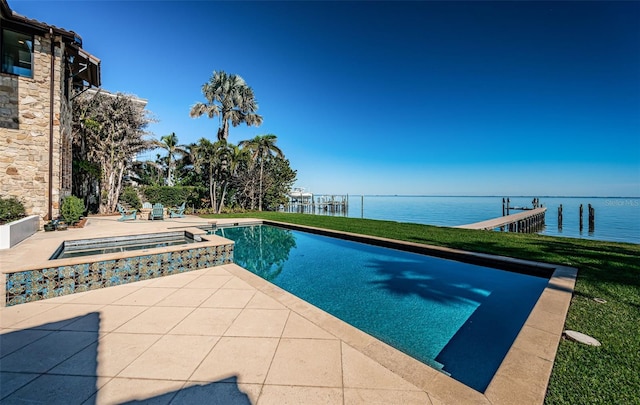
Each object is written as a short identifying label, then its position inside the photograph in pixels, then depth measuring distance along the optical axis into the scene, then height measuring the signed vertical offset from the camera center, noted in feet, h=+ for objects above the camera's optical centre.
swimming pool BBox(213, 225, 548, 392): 9.84 -5.41
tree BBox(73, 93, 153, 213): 44.06 +12.17
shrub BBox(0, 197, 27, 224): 23.72 -0.81
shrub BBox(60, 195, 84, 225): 28.66 -0.93
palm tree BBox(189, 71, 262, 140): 62.03 +25.98
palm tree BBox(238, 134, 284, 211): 61.46 +13.98
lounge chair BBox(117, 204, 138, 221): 37.84 -2.19
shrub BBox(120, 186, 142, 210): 52.90 +0.89
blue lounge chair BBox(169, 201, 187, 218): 44.76 -1.90
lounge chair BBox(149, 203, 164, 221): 40.04 -1.56
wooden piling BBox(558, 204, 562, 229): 75.04 -3.99
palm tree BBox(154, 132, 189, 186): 69.26 +14.54
